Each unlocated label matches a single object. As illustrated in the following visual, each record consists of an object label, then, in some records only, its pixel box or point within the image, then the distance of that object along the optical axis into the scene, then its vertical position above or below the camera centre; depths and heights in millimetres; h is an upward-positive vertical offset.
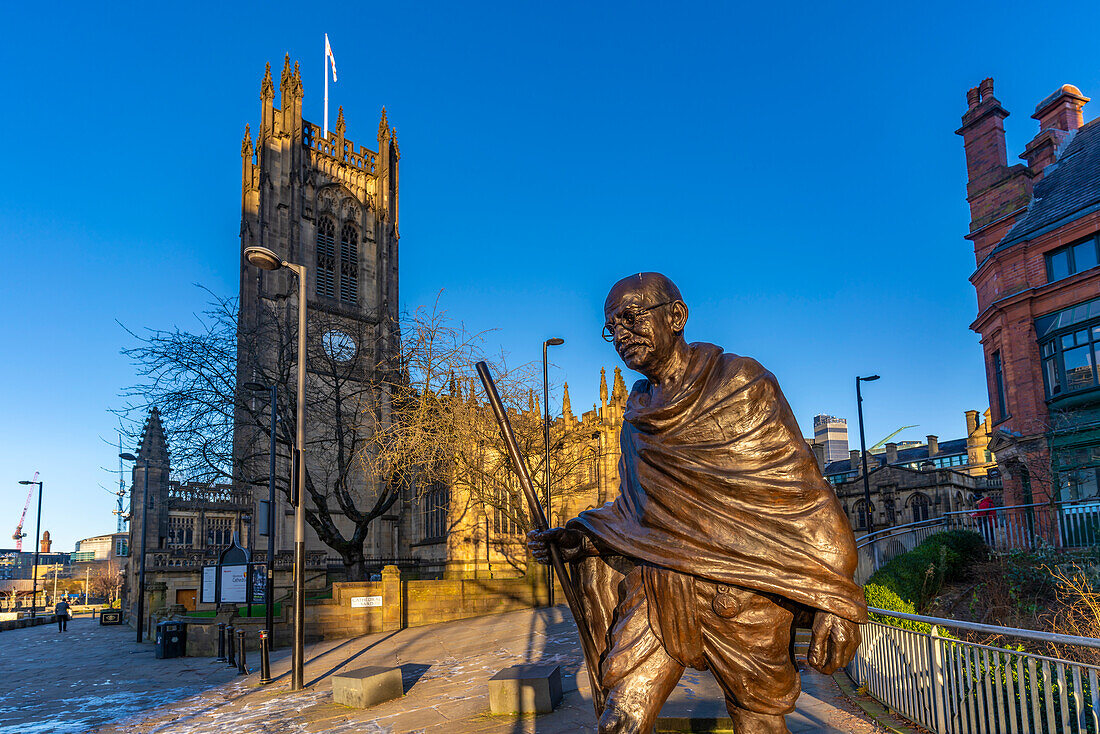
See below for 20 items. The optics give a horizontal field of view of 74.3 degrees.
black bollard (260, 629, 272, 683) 12464 -2715
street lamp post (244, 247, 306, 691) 11336 +181
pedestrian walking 30719 -4430
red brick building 20828 +5673
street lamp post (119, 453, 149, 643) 23562 -2596
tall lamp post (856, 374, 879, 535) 27734 +3028
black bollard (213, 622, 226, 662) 16891 -3218
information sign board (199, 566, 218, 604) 18250 -2073
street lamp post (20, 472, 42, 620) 36684 -881
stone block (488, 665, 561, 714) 8273 -2253
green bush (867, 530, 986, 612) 12781 -1604
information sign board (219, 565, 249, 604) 18016 -2044
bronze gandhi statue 2727 -268
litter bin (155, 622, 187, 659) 17781 -3272
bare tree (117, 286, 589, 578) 21328 +2455
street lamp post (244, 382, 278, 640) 14453 -1458
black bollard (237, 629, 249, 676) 14211 -3063
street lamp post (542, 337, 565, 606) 20500 +2304
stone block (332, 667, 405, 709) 9648 -2520
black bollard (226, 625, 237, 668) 15625 -3179
